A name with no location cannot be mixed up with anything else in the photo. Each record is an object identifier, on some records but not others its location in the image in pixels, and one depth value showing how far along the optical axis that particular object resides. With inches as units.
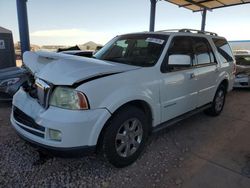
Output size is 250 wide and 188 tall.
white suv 89.4
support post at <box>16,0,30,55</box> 257.4
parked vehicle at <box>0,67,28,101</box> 187.3
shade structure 441.1
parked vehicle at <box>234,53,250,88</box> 301.6
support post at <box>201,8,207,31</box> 505.9
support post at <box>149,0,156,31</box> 412.5
